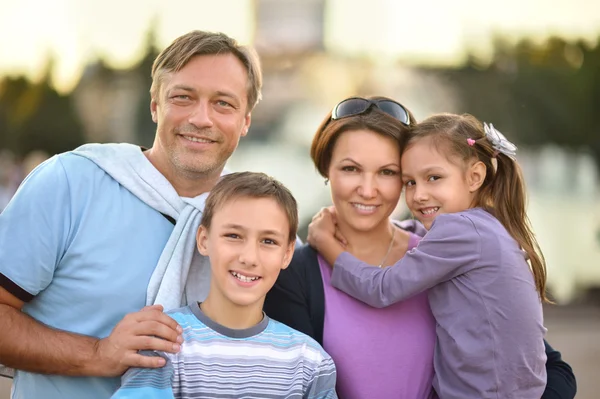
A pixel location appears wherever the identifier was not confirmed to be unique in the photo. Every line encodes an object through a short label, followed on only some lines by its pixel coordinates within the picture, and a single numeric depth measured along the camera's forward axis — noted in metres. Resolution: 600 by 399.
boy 2.50
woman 2.84
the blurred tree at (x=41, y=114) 23.33
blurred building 19.92
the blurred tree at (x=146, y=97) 20.42
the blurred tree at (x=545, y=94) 17.22
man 2.66
